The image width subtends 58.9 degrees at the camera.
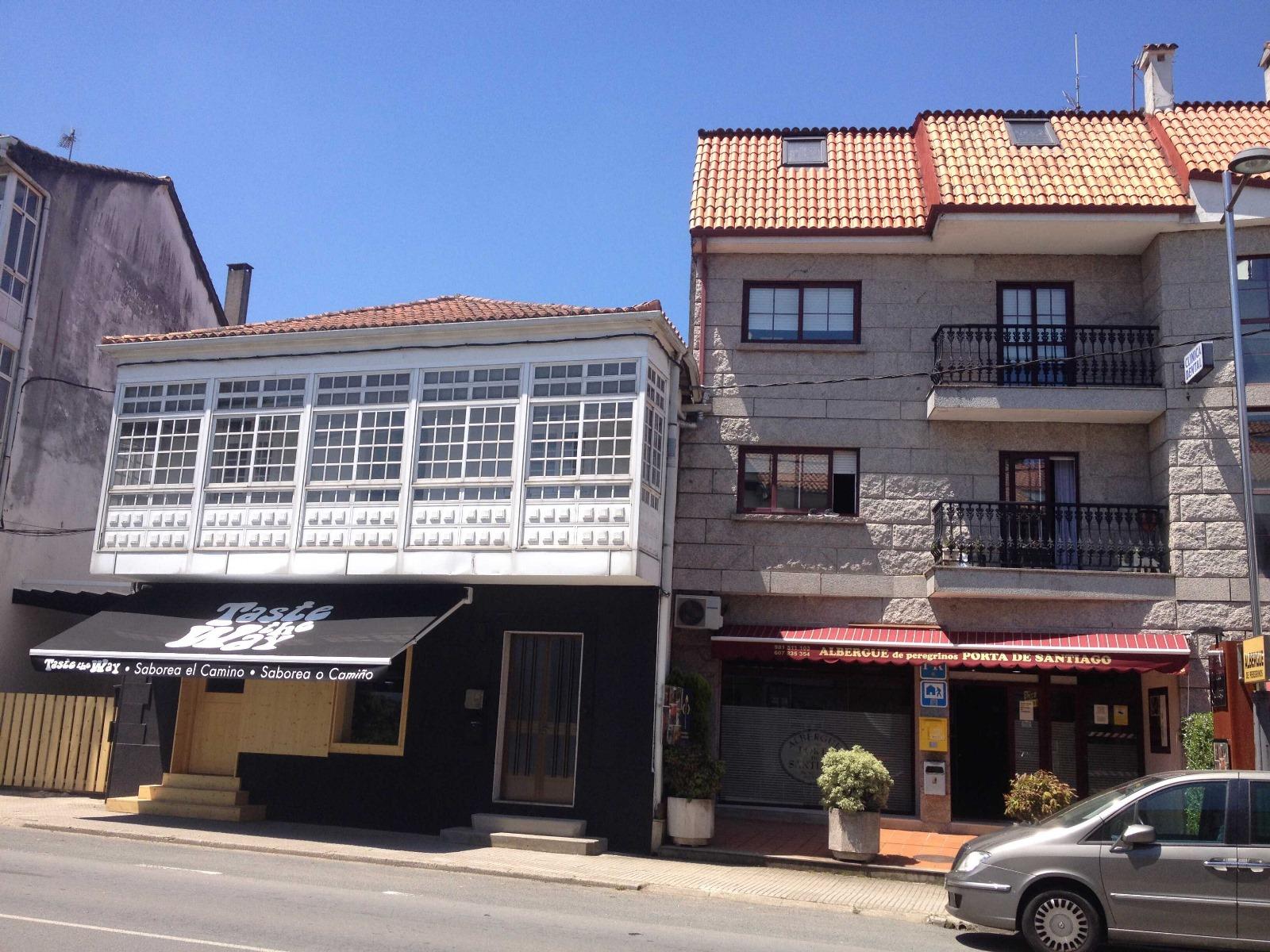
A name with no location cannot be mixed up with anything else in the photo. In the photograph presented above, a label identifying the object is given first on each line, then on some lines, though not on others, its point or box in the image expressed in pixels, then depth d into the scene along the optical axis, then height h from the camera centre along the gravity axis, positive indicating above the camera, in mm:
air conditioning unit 16250 +1440
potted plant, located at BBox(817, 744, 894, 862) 13305 -949
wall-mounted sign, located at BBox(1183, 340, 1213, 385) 15391 +5074
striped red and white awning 15094 +1047
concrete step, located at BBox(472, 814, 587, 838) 14211 -1503
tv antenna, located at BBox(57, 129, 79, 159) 25391 +12042
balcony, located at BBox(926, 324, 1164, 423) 16359 +5197
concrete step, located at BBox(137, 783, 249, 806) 15734 -1460
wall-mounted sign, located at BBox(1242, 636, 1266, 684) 12445 +860
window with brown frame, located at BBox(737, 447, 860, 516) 17219 +3569
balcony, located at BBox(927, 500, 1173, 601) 15773 +2525
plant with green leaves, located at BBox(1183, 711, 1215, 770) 14289 -69
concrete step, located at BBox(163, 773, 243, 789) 15945 -1276
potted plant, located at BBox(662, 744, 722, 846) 14133 -1040
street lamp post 12734 +3787
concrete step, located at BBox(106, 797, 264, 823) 15430 -1645
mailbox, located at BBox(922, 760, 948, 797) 15641 -754
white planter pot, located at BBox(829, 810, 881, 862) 13289 -1340
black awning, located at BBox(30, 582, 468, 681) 13930 +787
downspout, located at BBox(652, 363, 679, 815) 14398 +1615
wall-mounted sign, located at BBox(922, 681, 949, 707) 15773 +414
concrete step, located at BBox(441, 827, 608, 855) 13820 -1675
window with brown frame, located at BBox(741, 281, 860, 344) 17797 +6304
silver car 8594 -1074
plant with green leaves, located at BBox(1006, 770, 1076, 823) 12875 -768
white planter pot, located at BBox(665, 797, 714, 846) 14125 -1347
